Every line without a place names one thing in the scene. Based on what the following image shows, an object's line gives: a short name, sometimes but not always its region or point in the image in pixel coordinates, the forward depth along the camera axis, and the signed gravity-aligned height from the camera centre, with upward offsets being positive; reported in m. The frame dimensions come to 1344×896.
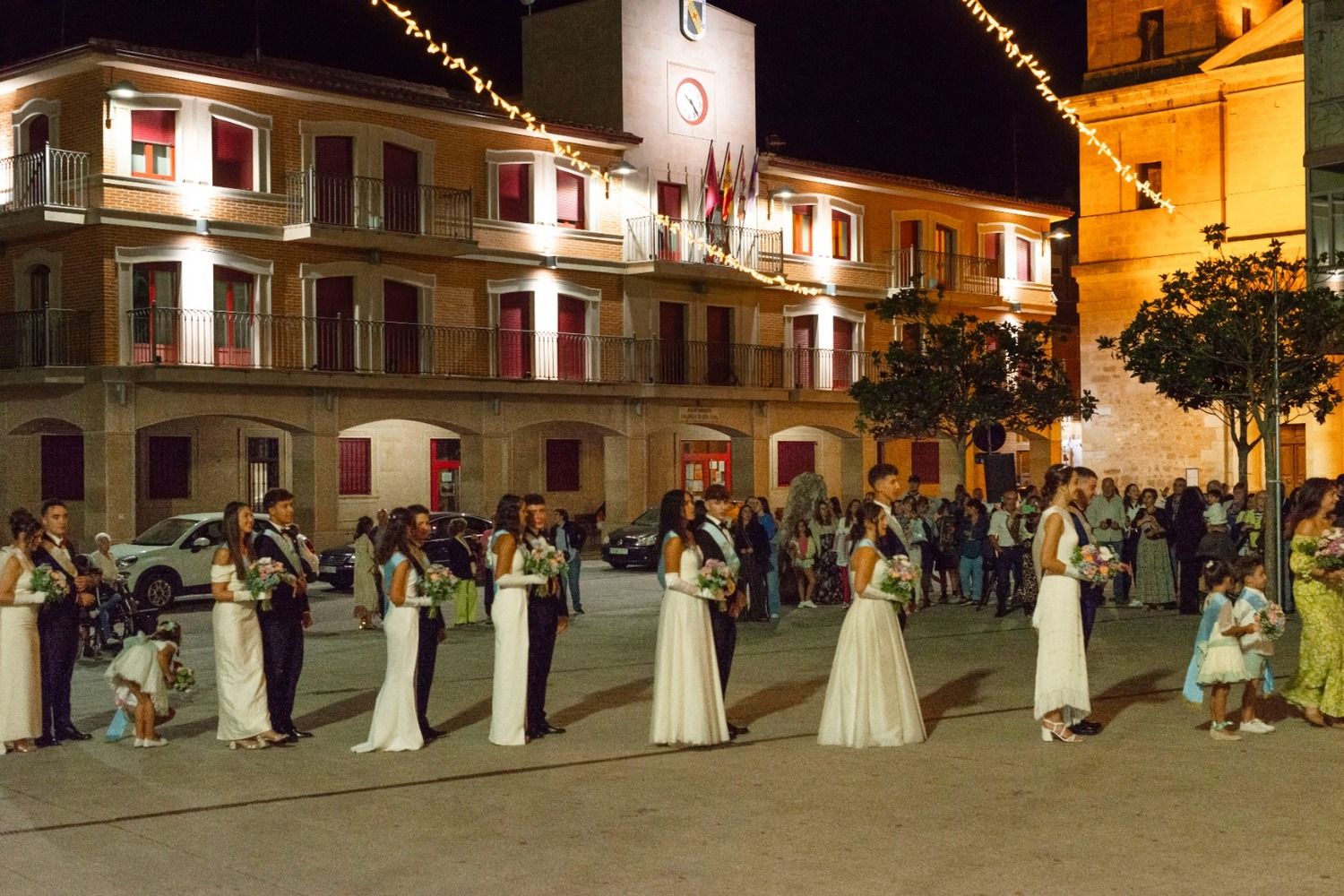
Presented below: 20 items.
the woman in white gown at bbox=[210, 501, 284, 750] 11.35 -1.34
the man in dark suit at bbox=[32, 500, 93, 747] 11.77 -1.25
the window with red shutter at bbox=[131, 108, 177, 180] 31.86 +6.07
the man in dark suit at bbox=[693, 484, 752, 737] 11.45 -0.68
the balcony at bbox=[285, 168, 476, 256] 33.88 +5.13
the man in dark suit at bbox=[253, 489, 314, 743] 11.59 -1.14
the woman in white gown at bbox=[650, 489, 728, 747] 11.19 -1.36
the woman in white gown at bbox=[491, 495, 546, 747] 11.40 -1.21
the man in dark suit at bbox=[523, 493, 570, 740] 11.77 -1.24
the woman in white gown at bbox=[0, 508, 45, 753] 11.39 -1.31
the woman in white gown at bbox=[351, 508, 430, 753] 11.16 -1.24
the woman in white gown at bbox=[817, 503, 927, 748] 11.03 -1.49
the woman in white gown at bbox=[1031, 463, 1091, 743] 11.19 -1.19
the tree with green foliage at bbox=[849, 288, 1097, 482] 34.53 +1.50
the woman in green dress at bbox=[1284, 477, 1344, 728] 11.67 -1.21
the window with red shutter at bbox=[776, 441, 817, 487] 44.16 -0.17
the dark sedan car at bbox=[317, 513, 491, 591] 28.19 -1.77
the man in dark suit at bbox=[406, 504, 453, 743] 11.63 -1.34
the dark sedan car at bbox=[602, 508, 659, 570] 33.75 -1.86
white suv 24.64 -1.49
